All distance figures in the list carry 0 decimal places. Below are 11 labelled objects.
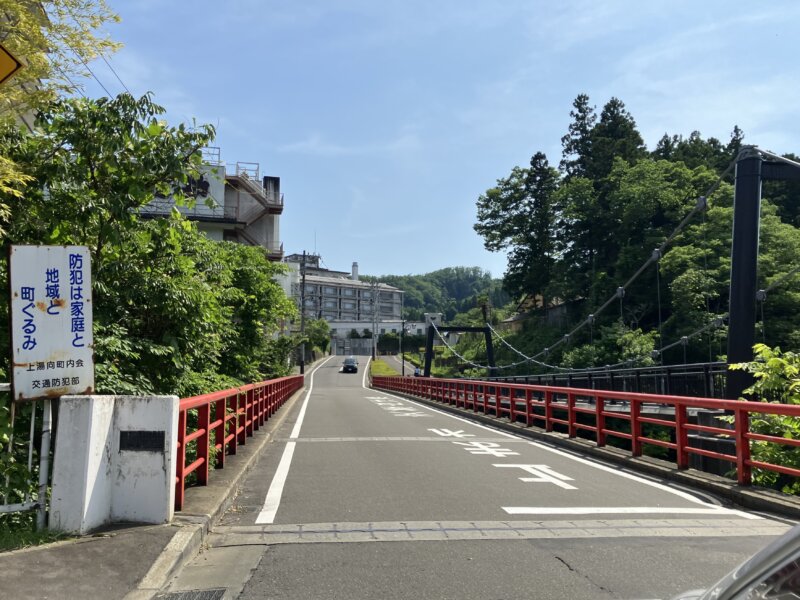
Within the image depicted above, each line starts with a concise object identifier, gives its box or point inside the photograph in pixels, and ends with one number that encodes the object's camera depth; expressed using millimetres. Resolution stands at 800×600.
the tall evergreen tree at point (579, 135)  67812
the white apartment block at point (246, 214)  49438
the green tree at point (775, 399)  8797
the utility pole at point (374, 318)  100500
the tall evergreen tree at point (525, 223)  66688
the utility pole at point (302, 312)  59438
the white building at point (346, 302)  137250
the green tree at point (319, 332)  99444
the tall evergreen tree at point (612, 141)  62531
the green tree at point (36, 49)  6211
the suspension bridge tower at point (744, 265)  10680
